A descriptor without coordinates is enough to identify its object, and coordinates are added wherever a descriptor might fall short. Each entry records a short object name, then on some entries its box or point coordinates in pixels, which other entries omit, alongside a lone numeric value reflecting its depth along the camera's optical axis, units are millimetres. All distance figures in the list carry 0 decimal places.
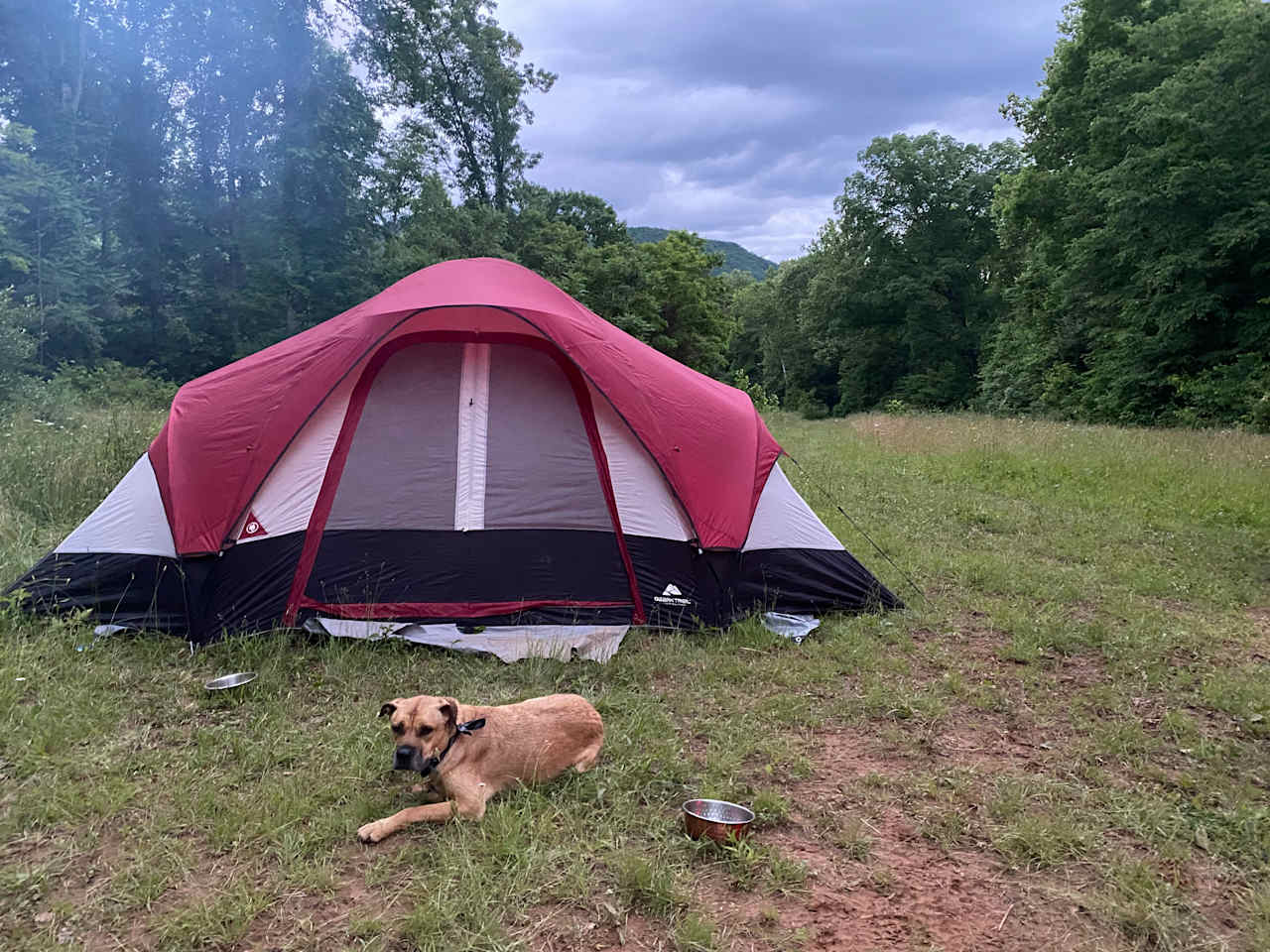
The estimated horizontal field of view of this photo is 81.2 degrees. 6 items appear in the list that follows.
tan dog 2641
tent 4211
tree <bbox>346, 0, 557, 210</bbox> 21422
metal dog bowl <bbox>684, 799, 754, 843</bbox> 2568
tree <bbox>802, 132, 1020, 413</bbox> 31516
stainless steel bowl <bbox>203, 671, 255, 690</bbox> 3605
